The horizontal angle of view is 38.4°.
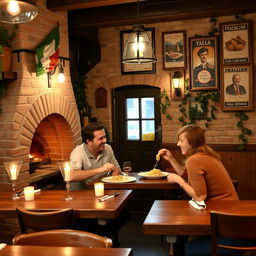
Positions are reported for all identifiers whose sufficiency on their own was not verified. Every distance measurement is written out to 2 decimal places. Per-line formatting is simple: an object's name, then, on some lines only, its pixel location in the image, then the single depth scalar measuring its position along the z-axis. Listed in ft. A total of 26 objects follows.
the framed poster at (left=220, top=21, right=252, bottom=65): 16.16
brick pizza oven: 12.26
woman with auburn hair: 8.48
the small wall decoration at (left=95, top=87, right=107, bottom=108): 18.69
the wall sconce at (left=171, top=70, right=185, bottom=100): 17.20
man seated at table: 11.59
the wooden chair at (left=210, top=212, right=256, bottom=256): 6.61
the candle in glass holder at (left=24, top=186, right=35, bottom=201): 9.34
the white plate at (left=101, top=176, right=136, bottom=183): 10.82
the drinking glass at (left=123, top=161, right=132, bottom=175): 11.52
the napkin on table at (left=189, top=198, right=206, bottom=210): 8.01
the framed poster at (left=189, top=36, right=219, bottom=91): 16.78
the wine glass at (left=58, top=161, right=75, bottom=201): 9.26
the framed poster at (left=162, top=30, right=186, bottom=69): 17.16
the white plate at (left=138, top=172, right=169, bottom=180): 11.24
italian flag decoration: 12.93
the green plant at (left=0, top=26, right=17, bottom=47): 12.17
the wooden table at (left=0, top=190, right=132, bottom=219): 8.23
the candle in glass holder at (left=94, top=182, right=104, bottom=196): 9.43
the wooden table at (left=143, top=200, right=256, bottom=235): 7.09
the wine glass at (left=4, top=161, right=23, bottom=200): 9.64
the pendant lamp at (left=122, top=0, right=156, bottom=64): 11.12
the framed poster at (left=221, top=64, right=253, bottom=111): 16.34
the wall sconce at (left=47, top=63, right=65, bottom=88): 13.80
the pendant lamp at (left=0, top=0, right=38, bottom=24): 7.72
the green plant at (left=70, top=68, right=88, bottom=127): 18.04
